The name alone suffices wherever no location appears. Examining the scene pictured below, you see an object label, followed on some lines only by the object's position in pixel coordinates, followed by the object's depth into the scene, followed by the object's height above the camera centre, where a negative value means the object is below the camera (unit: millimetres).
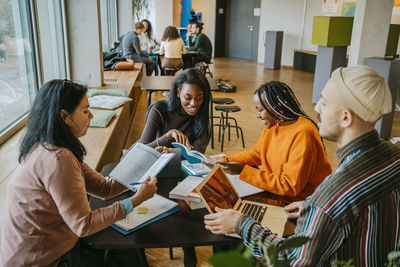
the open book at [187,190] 1791 -836
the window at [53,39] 4168 -293
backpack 7969 -1428
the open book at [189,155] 2139 -791
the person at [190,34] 9383 -434
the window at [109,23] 8164 -185
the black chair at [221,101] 5129 -1105
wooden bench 2958 -1030
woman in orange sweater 1889 -671
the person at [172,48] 7699 -637
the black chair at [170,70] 7863 -1104
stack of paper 2135 -851
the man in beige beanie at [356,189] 1085 -479
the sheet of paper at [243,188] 1932 -866
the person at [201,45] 8664 -634
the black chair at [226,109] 4875 -1146
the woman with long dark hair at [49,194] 1447 -684
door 13086 -345
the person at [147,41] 9116 -618
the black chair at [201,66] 8258 -1062
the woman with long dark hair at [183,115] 2611 -703
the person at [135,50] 7715 -707
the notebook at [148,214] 1612 -872
